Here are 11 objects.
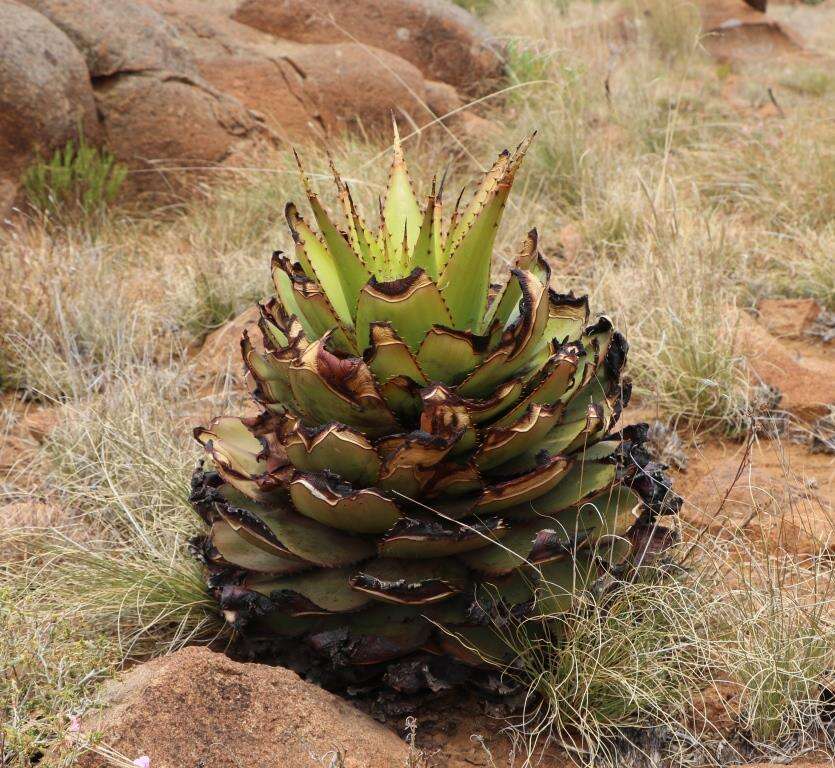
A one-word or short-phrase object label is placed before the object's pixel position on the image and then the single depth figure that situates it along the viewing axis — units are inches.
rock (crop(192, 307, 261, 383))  154.4
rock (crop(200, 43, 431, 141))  302.2
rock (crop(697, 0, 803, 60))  526.6
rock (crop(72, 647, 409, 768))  63.2
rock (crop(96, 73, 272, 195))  261.9
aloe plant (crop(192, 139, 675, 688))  72.4
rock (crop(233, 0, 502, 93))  354.9
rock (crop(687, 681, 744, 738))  78.3
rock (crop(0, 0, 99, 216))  229.9
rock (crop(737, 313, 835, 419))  134.6
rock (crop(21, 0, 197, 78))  263.4
